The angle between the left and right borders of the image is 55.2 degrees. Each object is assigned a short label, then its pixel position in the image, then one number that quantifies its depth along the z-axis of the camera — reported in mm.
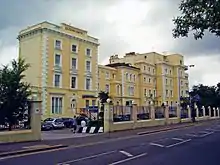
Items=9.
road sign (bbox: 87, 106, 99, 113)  27638
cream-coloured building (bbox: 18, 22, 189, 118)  34996
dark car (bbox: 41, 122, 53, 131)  25453
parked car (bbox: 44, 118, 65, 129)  26465
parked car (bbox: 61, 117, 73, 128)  28195
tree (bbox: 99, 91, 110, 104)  39564
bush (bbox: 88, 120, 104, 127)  19741
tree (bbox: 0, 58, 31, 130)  12811
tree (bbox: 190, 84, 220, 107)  53558
